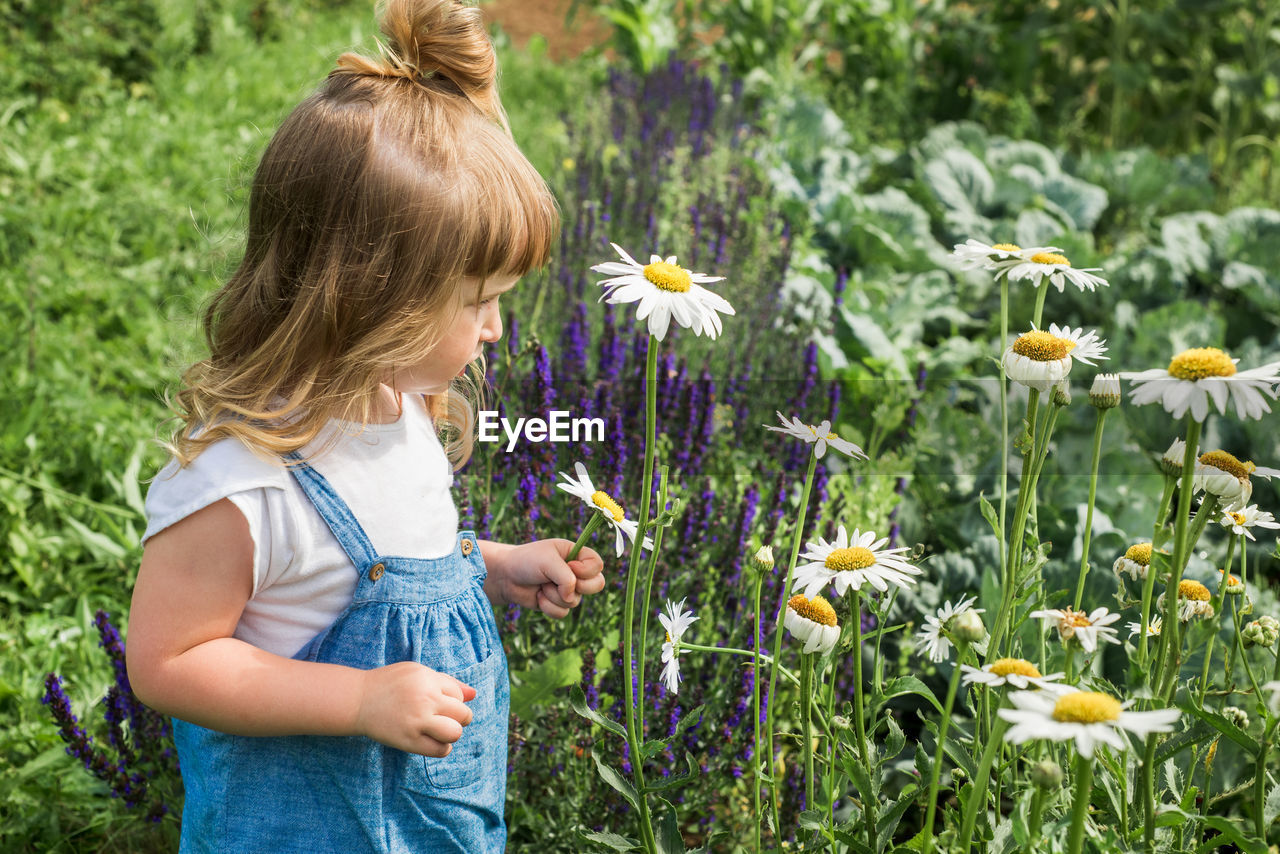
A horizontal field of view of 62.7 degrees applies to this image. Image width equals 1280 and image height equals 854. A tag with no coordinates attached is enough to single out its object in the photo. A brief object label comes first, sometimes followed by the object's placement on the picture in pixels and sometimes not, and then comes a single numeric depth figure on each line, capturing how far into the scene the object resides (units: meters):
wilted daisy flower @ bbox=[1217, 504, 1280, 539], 1.04
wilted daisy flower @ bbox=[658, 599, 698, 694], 1.08
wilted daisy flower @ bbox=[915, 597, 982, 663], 1.02
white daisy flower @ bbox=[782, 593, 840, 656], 0.97
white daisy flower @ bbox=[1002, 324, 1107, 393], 0.95
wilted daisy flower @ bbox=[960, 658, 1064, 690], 0.78
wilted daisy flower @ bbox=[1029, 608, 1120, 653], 0.84
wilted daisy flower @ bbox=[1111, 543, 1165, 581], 1.08
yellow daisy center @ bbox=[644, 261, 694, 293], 0.94
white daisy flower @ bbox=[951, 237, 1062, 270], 1.05
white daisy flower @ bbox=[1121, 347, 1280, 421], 0.81
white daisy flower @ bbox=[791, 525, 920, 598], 0.95
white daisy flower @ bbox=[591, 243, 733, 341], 0.90
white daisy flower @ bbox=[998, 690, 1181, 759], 0.68
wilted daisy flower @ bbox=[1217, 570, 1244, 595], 1.07
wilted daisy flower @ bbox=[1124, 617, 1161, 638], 1.03
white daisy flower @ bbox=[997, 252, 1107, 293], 1.03
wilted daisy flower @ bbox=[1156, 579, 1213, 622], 1.04
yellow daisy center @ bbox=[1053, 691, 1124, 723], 0.70
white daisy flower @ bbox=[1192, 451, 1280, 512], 0.93
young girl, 1.02
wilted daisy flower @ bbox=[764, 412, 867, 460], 1.02
